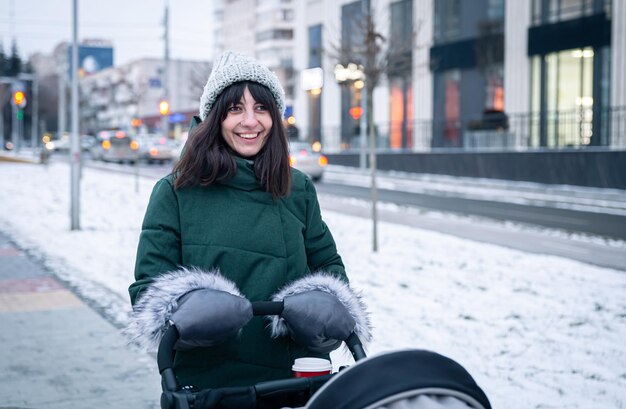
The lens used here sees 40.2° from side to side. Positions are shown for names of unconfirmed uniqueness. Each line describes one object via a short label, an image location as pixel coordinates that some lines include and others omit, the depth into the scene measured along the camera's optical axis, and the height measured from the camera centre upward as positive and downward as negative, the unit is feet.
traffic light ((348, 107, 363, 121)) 120.88 +6.93
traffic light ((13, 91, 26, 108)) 113.70 +8.20
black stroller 6.09 -1.63
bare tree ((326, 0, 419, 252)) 40.57 +8.65
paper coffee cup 8.06 -1.96
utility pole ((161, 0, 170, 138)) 145.87 +20.85
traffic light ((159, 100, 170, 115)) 96.37 +5.86
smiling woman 8.33 -0.93
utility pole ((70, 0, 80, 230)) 48.21 +0.77
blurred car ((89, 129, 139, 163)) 150.61 +1.74
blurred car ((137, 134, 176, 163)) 143.54 +1.54
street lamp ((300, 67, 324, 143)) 129.93 +11.32
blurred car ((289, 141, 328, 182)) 97.30 -0.03
